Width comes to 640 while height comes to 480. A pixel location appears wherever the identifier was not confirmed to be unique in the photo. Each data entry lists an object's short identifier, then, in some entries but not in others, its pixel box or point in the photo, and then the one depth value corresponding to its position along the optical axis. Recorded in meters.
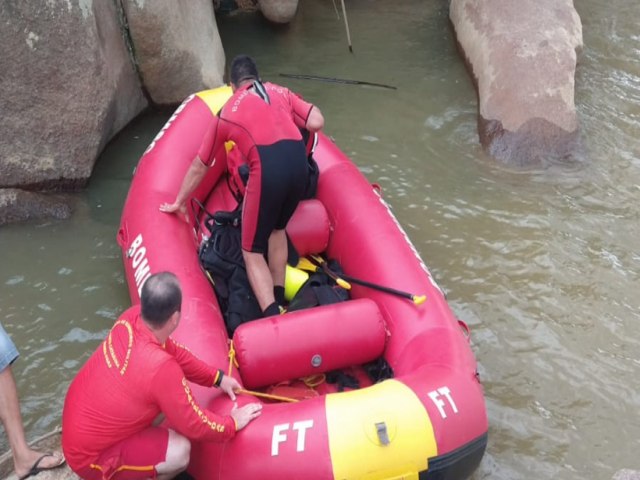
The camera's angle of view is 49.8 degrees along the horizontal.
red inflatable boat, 2.56
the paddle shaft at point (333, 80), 6.32
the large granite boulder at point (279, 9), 7.17
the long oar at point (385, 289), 3.21
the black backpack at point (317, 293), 3.45
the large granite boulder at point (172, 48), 5.36
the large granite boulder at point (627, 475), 2.71
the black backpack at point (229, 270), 3.45
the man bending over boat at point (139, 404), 2.34
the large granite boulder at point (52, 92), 4.49
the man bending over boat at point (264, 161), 3.30
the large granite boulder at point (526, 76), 5.27
